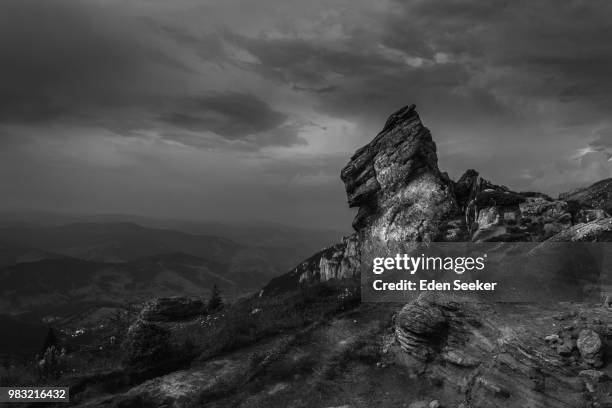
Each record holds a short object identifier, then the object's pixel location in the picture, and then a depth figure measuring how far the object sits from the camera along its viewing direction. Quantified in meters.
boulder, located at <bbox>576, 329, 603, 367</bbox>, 16.12
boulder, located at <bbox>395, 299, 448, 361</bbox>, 21.38
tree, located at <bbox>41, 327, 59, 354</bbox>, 68.88
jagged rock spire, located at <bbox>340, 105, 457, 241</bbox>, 42.22
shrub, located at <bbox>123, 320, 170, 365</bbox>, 25.55
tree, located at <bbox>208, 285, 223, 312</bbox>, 50.19
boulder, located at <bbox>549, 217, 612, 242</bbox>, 24.98
